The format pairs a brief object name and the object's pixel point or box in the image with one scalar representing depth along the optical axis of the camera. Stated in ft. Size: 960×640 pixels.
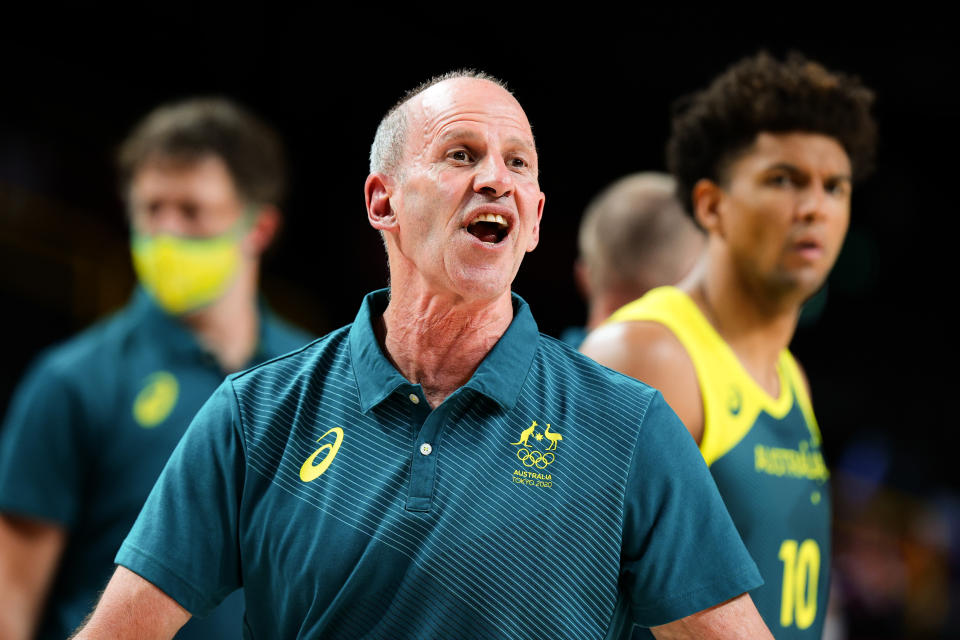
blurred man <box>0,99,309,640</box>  22.36
